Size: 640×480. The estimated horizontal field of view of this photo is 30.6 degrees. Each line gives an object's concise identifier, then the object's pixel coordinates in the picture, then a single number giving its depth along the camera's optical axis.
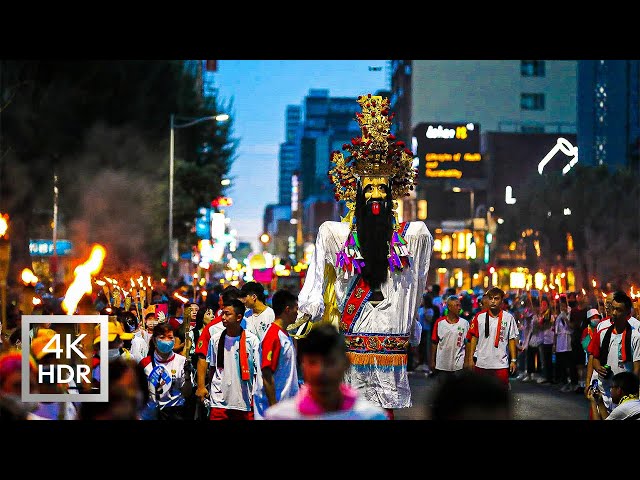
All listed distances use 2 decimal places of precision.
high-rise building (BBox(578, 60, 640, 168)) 73.19
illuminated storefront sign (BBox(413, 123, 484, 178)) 80.31
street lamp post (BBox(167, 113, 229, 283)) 39.05
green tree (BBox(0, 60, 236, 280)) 30.27
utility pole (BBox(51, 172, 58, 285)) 32.92
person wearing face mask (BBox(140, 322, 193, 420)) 9.95
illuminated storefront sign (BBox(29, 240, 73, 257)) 41.84
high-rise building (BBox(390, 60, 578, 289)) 78.81
